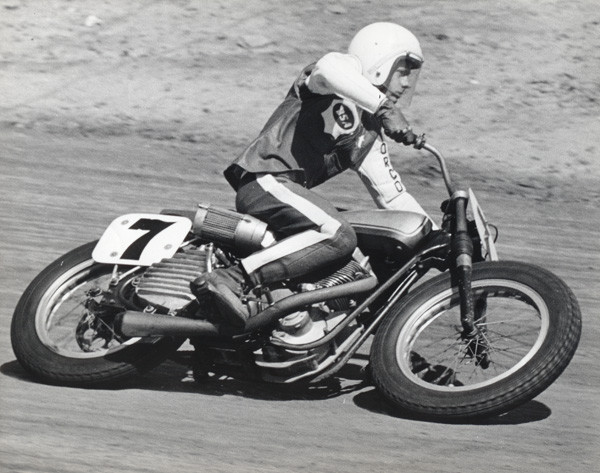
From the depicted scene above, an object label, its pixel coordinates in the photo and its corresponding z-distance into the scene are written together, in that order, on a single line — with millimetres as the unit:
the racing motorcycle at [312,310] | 12000
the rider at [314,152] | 12148
